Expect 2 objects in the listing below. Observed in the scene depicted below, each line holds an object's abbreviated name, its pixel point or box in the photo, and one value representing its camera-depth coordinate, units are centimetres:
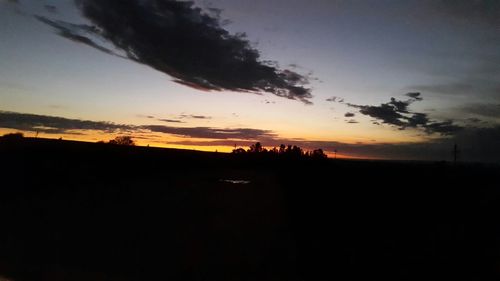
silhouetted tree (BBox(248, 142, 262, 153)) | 5353
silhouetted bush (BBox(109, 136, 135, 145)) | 7776
